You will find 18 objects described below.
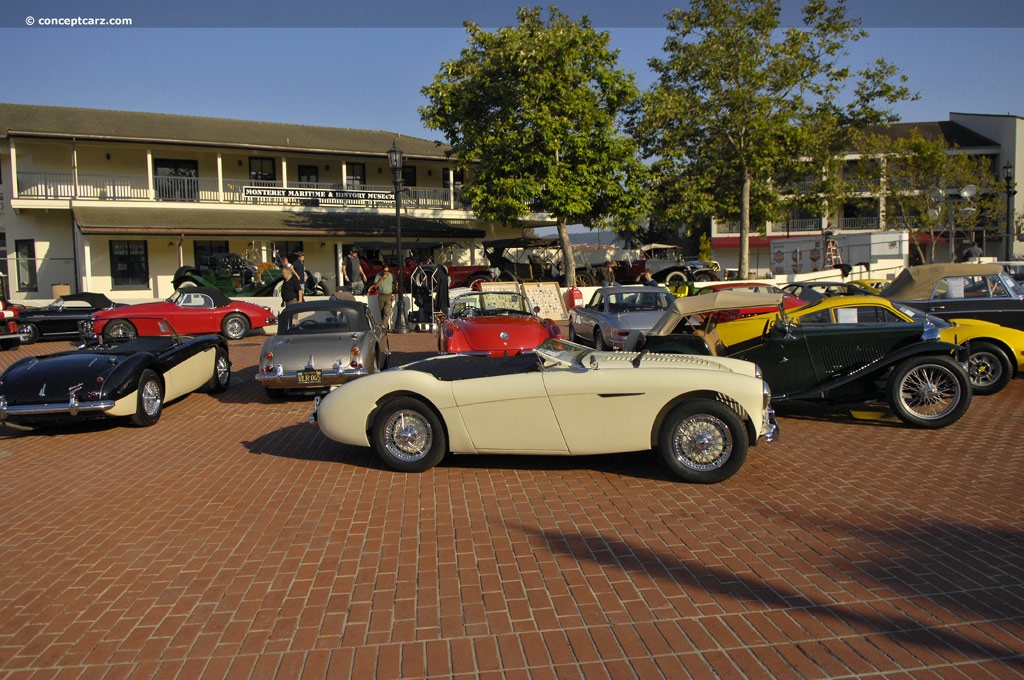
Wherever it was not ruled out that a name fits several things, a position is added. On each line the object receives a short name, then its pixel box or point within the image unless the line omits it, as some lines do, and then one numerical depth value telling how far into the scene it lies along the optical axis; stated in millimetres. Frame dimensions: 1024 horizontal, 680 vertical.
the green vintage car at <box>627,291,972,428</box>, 8156
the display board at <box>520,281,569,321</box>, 20547
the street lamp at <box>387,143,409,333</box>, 20078
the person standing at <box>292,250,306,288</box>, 20636
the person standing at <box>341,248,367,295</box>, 24016
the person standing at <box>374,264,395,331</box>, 20047
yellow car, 9859
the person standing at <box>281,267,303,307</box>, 17828
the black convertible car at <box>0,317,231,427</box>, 8484
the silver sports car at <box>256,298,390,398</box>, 10203
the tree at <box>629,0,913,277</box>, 25625
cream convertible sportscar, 6246
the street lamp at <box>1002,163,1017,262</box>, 25917
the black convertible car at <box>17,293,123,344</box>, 17734
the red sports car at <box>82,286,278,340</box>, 16922
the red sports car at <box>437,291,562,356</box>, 11570
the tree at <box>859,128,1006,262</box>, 35562
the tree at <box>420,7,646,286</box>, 25688
